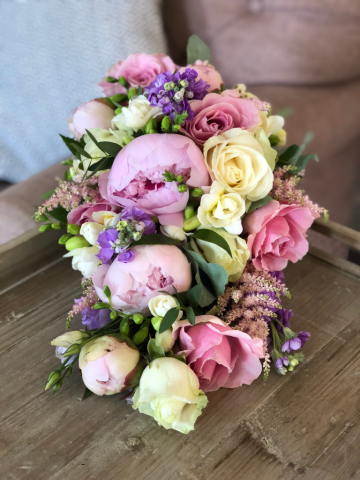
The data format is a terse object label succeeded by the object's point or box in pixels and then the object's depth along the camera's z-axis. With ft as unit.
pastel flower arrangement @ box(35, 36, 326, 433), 1.67
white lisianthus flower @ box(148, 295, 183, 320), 1.68
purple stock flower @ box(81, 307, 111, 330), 1.94
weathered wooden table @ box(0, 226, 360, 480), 1.57
